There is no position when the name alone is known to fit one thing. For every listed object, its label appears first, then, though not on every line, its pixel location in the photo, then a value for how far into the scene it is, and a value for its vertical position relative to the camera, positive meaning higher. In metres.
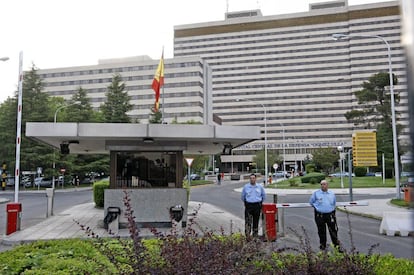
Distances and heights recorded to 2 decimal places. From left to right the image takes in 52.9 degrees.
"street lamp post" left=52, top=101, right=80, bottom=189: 45.54 +0.42
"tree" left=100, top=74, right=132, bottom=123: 56.44 +8.58
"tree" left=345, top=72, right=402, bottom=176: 50.41 +7.96
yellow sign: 29.12 +1.45
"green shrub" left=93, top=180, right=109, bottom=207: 21.25 -1.28
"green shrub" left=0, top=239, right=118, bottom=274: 5.11 -1.24
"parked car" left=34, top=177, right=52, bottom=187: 48.05 -1.81
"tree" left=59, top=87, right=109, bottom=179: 50.26 +1.32
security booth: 12.60 +0.53
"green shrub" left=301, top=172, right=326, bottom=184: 46.33 -1.09
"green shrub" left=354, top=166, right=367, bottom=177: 63.09 -0.37
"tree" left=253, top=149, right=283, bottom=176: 89.69 +2.07
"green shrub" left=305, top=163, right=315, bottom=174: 71.50 +0.06
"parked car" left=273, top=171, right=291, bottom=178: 81.94 -1.47
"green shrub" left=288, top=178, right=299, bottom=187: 43.12 -1.53
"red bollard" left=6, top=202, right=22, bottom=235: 13.10 -1.59
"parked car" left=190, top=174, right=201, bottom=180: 72.62 -1.59
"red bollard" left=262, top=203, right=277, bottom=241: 11.93 -1.37
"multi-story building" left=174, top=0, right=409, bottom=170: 119.12 +30.94
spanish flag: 16.62 +3.53
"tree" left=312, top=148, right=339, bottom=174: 66.94 +1.84
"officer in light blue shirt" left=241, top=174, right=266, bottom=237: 11.25 -0.86
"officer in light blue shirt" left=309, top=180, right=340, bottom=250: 9.54 -0.95
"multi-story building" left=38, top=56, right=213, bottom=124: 98.06 +20.60
